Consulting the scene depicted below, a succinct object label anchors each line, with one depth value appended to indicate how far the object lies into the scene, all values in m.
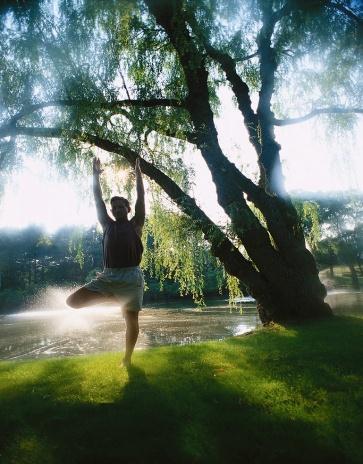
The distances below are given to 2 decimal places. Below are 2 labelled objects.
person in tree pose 4.48
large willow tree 6.63
